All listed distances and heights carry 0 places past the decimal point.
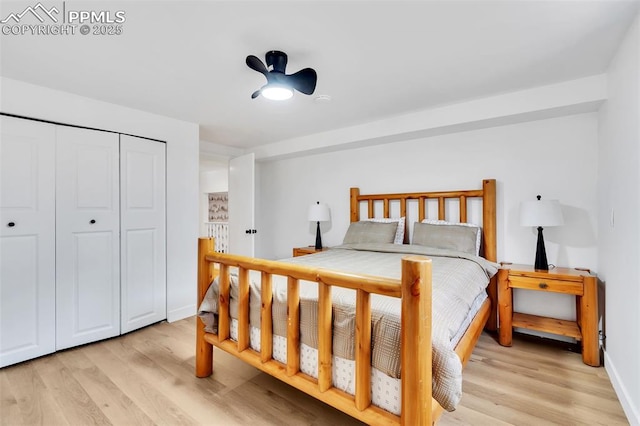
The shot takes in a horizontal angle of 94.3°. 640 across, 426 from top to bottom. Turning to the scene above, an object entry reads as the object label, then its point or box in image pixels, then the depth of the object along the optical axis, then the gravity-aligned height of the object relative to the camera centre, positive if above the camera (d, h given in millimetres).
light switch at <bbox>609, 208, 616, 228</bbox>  1887 -44
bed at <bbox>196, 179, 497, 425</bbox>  1067 -551
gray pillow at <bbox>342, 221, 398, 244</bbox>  3123 -215
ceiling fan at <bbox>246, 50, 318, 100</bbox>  1802 +849
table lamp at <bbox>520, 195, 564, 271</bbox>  2309 -36
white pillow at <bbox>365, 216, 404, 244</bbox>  3162 -208
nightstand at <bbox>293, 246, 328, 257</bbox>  3670 -472
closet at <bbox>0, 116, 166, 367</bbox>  2174 -189
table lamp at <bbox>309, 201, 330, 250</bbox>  3754 -27
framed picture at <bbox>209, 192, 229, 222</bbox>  6480 +139
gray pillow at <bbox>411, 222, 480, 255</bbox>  2664 -225
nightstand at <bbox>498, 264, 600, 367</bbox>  2150 -701
